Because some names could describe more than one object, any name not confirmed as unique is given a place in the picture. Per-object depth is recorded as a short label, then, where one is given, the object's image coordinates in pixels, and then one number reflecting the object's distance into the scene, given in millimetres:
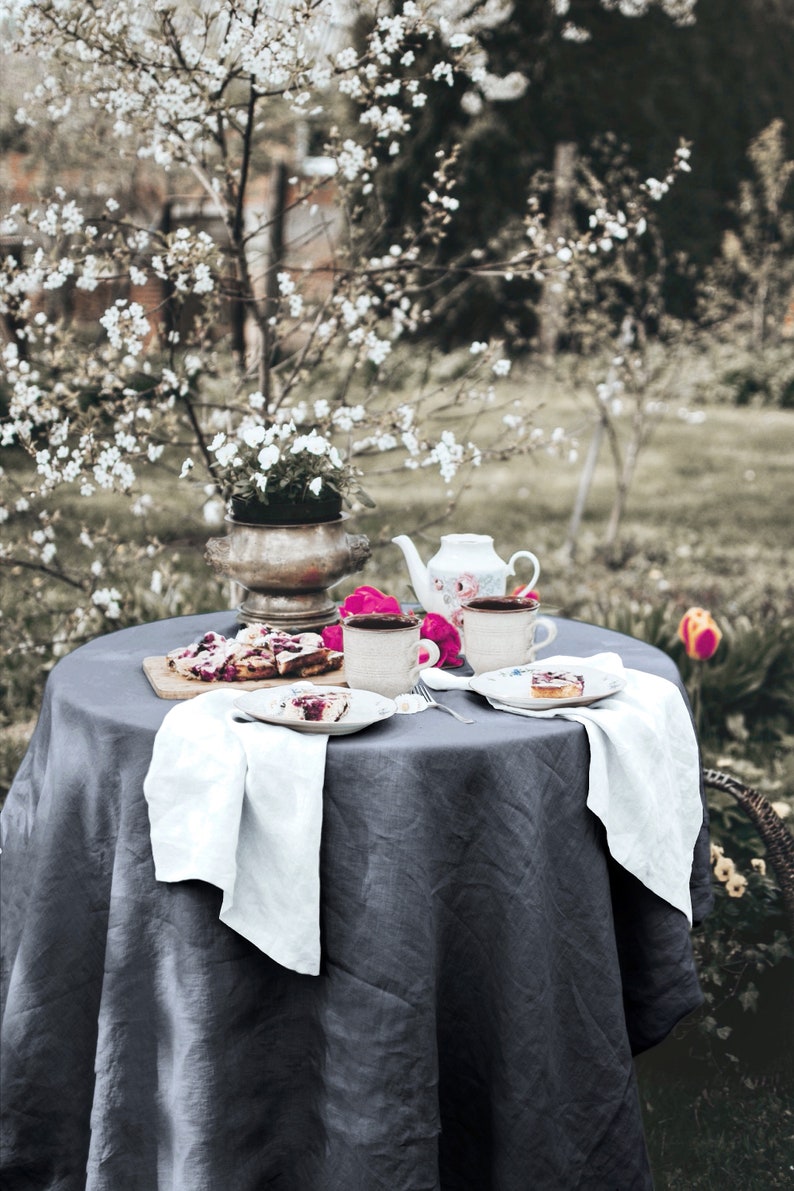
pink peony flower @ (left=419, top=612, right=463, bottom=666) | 1919
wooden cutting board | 1772
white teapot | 1979
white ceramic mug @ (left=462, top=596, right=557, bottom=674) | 1845
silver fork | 1648
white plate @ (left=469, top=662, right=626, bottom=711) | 1691
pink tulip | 2703
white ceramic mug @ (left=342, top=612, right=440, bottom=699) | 1742
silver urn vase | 2045
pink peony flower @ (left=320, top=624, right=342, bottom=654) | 1954
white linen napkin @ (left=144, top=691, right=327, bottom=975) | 1523
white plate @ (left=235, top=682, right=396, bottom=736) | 1573
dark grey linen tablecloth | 1540
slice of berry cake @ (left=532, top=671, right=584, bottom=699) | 1705
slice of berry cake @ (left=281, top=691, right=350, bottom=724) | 1594
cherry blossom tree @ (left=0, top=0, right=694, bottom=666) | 2883
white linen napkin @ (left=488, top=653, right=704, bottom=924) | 1648
